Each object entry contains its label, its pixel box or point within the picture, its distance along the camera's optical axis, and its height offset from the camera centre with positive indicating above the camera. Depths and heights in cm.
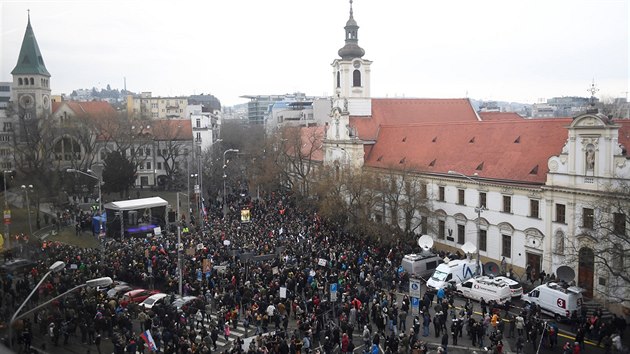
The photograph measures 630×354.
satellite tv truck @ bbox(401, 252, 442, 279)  3800 -946
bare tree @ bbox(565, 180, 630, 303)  2936 -663
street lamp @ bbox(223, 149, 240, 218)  5699 -809
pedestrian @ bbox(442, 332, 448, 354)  2500 -950
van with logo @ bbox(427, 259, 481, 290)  3531 -943
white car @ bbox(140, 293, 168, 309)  3049 -923
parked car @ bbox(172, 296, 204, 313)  2936 -918
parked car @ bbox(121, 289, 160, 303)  3109 -925
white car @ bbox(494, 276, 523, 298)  3334 -966
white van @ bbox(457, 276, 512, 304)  3238 -967
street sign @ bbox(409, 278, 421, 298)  2872 -827
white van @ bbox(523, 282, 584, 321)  2984 -947
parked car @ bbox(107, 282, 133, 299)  3161 -912
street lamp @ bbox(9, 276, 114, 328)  3118 -858
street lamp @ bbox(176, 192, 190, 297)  3133 -793
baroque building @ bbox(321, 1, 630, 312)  3428 -436
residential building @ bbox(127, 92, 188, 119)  15274 +626
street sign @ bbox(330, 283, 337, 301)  2897 -846
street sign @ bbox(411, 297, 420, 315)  2865 -907
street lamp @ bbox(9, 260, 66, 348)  1618 -561
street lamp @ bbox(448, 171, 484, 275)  4481 -471
